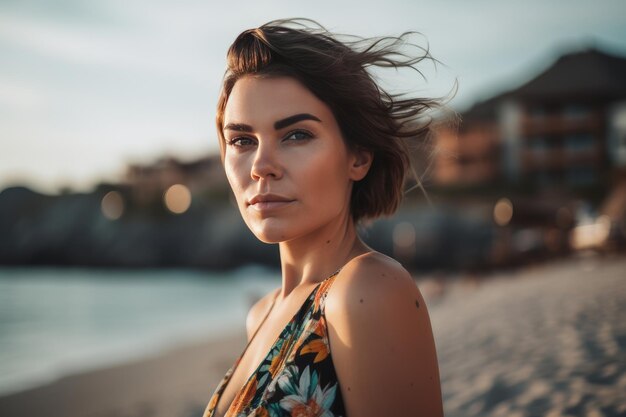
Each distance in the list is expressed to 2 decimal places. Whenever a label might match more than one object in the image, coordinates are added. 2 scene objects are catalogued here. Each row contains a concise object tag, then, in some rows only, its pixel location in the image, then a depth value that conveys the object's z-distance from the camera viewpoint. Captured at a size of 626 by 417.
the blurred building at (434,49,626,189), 40.66
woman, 1.21
